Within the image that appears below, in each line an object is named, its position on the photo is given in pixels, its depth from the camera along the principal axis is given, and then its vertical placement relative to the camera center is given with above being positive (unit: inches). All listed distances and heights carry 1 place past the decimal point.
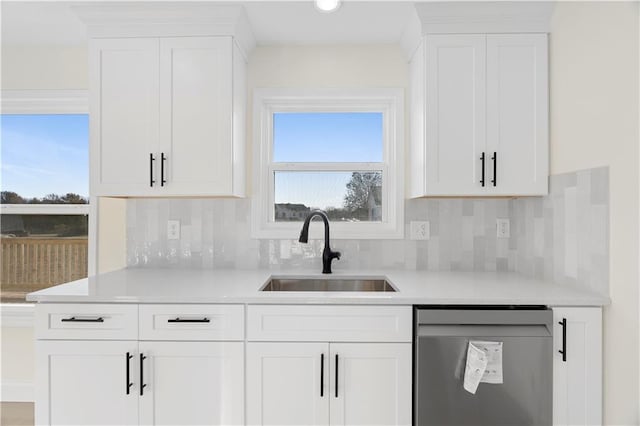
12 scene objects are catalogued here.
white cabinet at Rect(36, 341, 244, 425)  61.6 -29.6
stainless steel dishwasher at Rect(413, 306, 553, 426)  59.5 -27.0
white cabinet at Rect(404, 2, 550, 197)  74.2 +22.4
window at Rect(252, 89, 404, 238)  91.1 +12.7
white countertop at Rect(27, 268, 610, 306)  60.9 -14.6
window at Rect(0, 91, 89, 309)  98.0 +2.7
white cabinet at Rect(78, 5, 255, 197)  75.7 +21.3
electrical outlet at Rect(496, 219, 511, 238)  87.9 -3.7
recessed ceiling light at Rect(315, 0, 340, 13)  71.4 +41.5
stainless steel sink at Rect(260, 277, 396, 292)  83.3 -16.9
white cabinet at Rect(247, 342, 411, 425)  61.2 -29.0
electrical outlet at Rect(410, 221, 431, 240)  89.0 -4.6
